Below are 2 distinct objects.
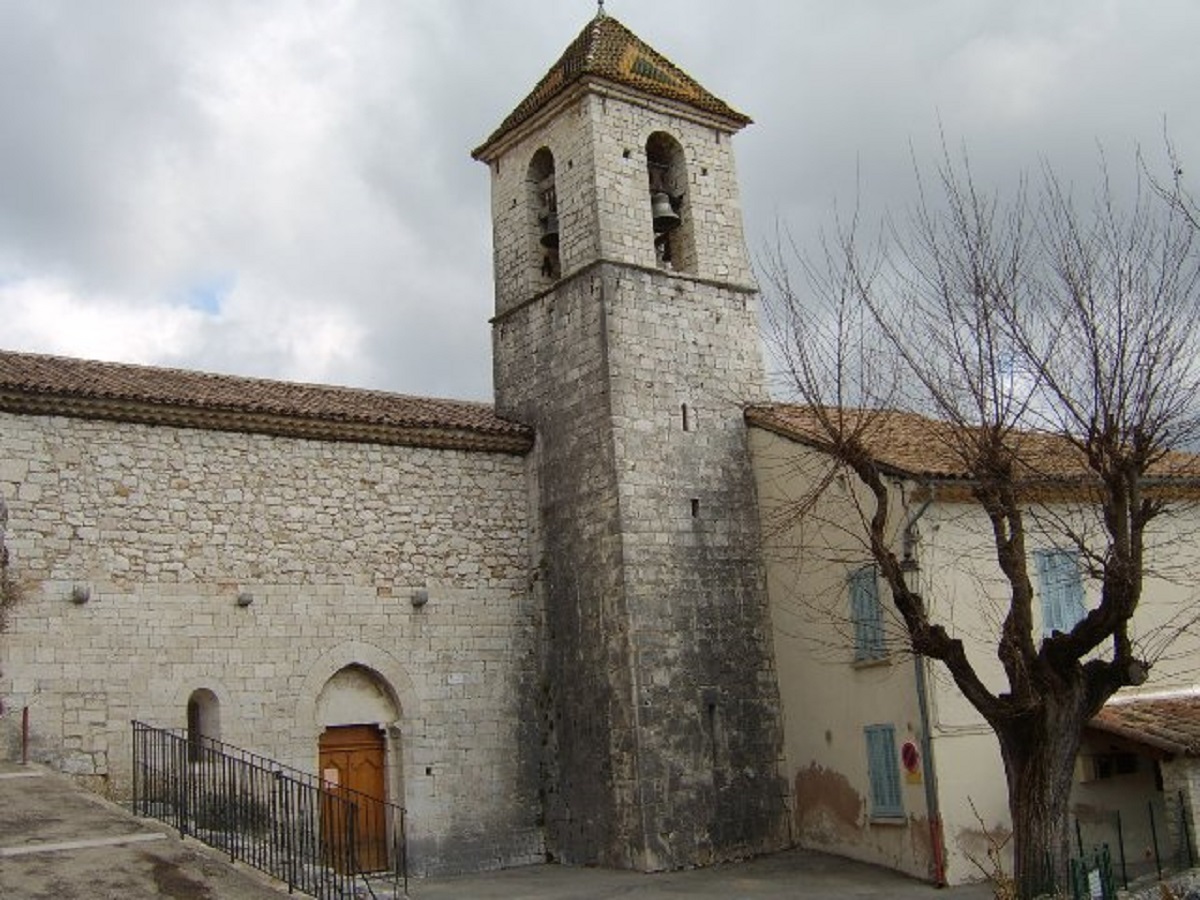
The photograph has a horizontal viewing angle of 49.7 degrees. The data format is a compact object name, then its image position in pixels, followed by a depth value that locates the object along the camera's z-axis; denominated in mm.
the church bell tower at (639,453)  16781
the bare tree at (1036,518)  10945
